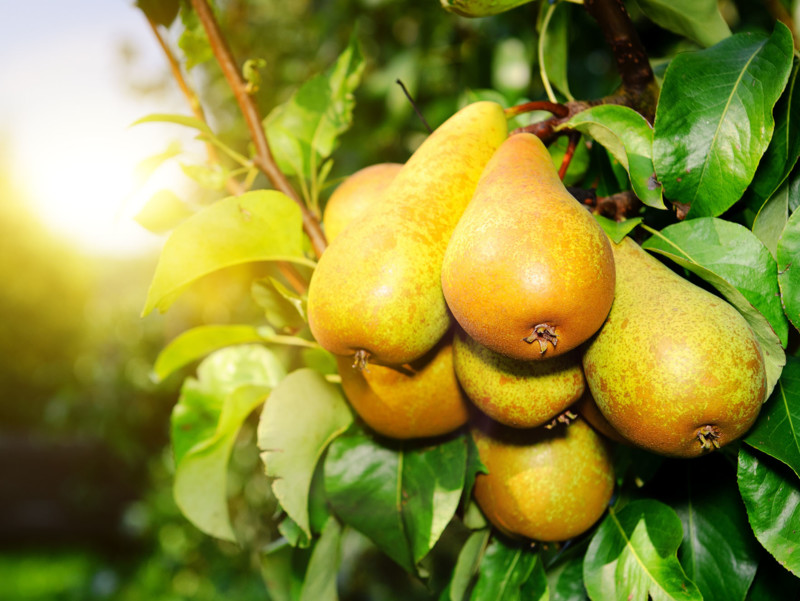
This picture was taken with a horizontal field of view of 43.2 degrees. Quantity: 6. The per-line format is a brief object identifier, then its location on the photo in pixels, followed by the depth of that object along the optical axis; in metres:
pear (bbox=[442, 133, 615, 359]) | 0.32
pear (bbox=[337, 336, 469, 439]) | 0.37
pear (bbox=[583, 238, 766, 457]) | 0.32
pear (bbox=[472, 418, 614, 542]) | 0.38
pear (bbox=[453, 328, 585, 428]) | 0.34
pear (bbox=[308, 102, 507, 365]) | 0.34
